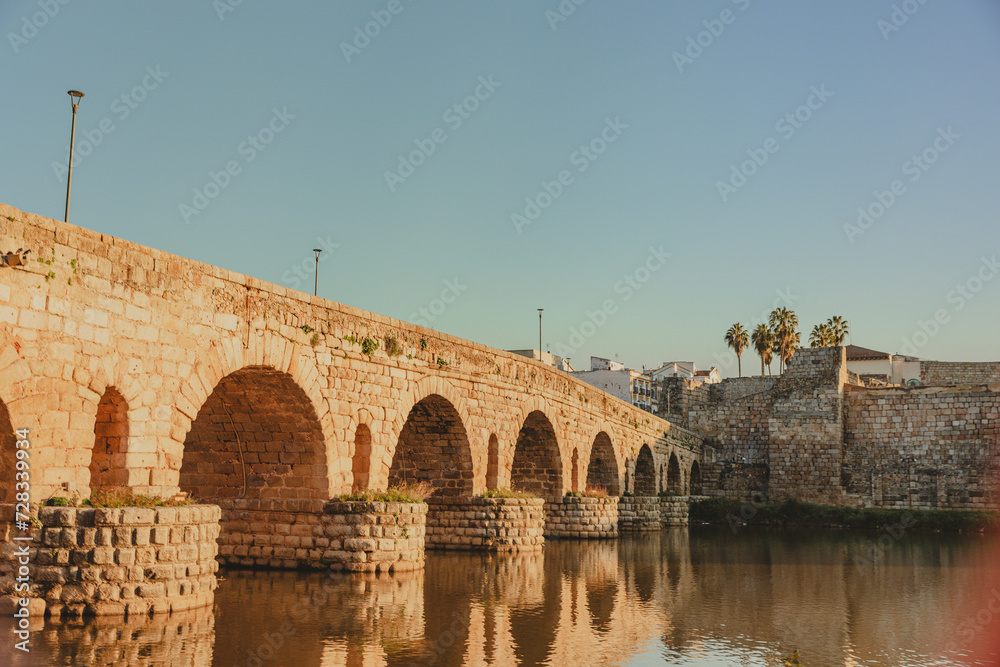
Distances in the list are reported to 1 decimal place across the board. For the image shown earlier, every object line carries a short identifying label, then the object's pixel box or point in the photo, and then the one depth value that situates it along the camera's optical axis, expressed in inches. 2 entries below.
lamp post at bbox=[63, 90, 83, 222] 481.4
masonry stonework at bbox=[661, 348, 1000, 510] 1566.2
